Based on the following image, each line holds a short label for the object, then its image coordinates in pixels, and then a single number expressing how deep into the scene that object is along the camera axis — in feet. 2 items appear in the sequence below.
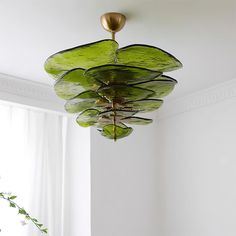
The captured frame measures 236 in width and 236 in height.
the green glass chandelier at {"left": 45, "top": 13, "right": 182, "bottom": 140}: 5.44
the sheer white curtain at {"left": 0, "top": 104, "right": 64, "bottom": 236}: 10.32
